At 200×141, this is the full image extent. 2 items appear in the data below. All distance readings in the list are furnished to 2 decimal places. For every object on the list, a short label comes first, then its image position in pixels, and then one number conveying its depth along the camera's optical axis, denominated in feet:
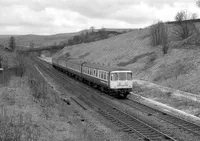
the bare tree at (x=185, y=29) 175.01
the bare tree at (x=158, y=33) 172.65
